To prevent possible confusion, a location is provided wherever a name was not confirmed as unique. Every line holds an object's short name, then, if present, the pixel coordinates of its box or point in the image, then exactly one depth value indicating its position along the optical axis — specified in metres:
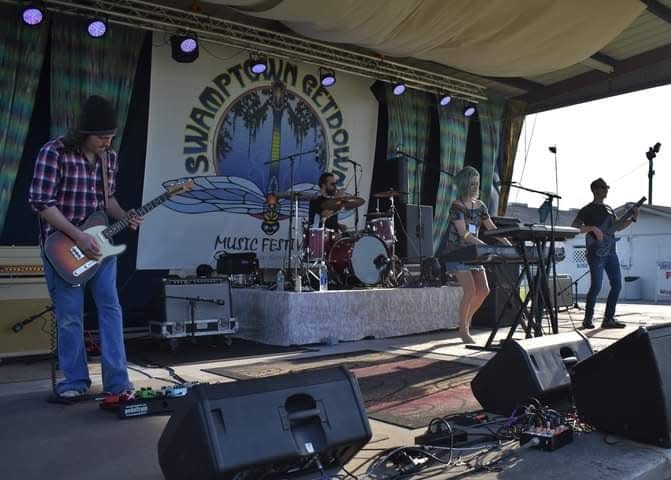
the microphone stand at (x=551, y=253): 4.61
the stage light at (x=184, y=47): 6.68
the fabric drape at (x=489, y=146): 10.16
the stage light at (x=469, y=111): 9.66
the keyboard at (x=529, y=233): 4.38
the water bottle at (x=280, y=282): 5.96
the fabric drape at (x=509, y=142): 10.55
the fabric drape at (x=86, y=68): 6.23
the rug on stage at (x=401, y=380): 3.07
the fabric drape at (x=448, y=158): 9.55
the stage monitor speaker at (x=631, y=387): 2.34
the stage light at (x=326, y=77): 8.17
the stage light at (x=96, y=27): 6.04
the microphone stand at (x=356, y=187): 8.30
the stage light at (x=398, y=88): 8.69
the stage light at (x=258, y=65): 7.34
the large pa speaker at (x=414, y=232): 8.18
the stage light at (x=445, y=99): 9.31
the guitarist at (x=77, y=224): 3.27
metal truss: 6.28
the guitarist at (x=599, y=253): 6.99
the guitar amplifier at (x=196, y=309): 5.64
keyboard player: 5.20
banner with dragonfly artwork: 6.99
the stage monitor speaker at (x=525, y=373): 2.71
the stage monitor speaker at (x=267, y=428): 1.77
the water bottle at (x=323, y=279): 6.05
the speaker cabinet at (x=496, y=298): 7.02
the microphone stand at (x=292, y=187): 6.94
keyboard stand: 4.82
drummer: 6.71
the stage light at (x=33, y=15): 5.66
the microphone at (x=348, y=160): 8.48
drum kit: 6.39
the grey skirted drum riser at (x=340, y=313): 5.68
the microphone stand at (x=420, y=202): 8.02
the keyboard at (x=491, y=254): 4.57
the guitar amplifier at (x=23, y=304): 4.95
